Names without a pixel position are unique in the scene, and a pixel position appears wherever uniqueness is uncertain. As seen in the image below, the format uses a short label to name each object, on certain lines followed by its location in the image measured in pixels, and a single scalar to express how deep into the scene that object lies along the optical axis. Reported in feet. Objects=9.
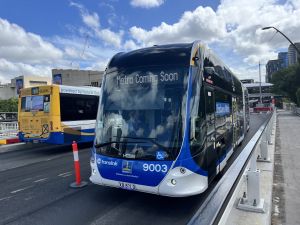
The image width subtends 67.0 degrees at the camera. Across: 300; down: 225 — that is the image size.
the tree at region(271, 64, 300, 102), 116.99
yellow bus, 30.97
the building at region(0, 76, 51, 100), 258.57
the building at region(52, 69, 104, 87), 206.12
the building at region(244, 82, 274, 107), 246.99
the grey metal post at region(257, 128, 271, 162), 21.34
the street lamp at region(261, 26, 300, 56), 53.10
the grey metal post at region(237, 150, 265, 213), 11.30
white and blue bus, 13.20
